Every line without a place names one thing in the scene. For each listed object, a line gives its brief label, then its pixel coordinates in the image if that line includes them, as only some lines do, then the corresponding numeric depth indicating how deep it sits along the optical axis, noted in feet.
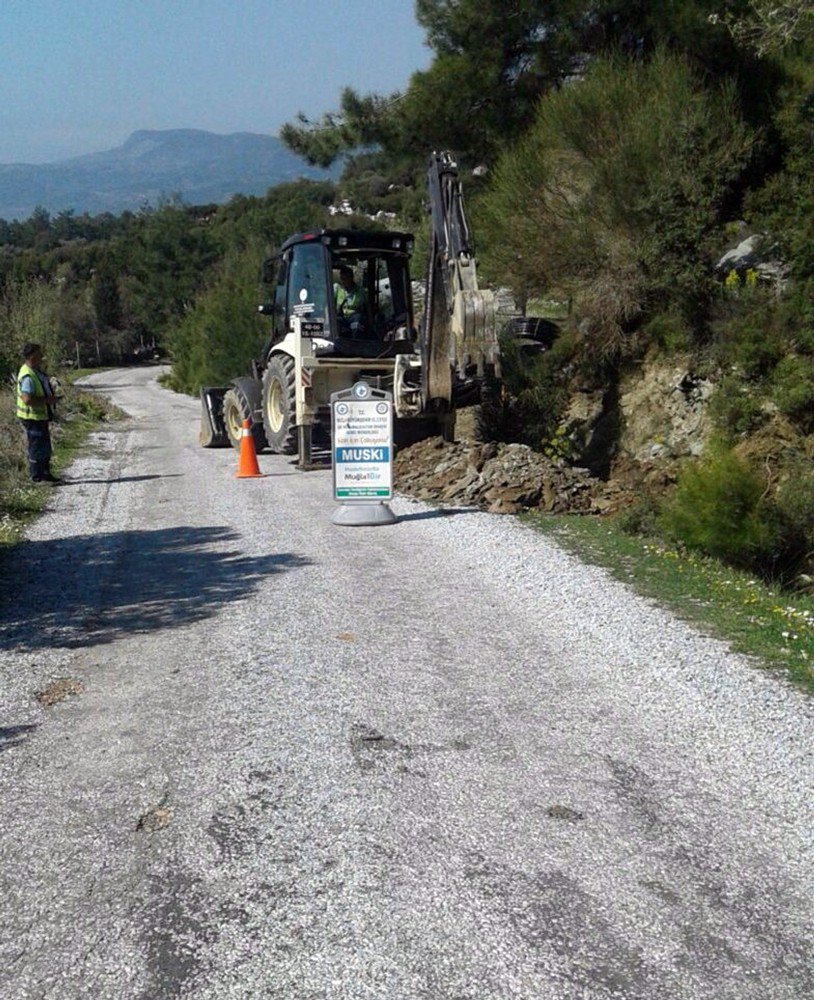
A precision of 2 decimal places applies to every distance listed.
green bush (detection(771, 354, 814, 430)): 41.47
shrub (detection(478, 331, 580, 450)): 51.13
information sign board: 34.12
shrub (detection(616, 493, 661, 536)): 32.94
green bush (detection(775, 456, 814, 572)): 34.63
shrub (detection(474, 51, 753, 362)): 49.57
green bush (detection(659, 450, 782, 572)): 30.83
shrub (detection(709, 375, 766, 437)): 43.57
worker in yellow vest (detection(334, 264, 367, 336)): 47.06
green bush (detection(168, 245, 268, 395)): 107.86
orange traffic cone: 45.68
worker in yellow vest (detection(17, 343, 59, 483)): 43.24
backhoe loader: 40.75
